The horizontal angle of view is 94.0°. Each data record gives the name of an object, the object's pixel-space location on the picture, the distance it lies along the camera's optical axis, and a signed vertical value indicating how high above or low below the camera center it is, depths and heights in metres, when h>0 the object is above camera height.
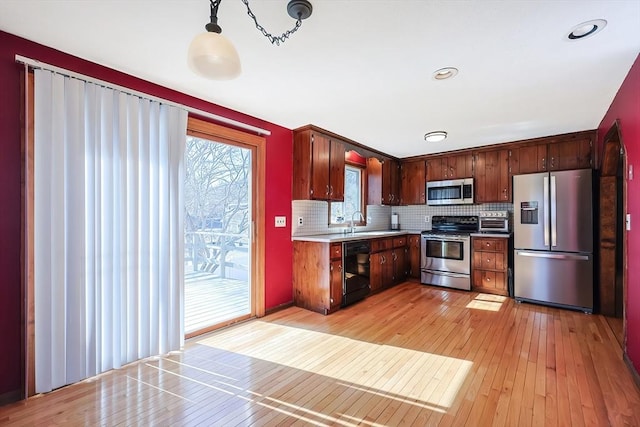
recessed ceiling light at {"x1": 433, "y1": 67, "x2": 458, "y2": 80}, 2.33 +1.13
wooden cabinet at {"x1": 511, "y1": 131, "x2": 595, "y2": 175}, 4.16 +0.88
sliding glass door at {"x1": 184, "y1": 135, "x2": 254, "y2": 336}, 3.05 -0.19
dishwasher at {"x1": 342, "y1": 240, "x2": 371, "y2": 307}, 3.91 -0.78
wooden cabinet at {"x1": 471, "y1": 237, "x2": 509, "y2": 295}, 4.50 -0.79
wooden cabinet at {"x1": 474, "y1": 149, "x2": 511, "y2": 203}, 4.79 +0.61
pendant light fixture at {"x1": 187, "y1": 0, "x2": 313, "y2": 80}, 1.27 +0.70
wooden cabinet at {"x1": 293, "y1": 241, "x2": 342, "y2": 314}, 3.68 -0.77
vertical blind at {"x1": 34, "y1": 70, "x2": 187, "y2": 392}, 2.04 -0.09
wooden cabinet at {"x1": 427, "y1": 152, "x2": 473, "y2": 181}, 5.15 +0.85
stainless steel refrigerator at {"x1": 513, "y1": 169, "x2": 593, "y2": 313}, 3.72 -0.32
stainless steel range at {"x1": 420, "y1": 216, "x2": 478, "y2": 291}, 4.80 -0.65
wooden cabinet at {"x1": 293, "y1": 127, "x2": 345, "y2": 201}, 3.91 +0.68
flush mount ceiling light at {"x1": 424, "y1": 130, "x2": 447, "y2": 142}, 3.93 +1.05
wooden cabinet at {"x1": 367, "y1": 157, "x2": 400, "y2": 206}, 5.46 +0.62
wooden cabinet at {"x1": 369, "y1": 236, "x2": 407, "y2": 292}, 4.54 -0.78
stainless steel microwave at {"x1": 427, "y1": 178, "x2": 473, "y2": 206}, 5.08 +0.40
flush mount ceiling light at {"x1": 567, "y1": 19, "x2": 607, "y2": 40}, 1.77 +1.13
